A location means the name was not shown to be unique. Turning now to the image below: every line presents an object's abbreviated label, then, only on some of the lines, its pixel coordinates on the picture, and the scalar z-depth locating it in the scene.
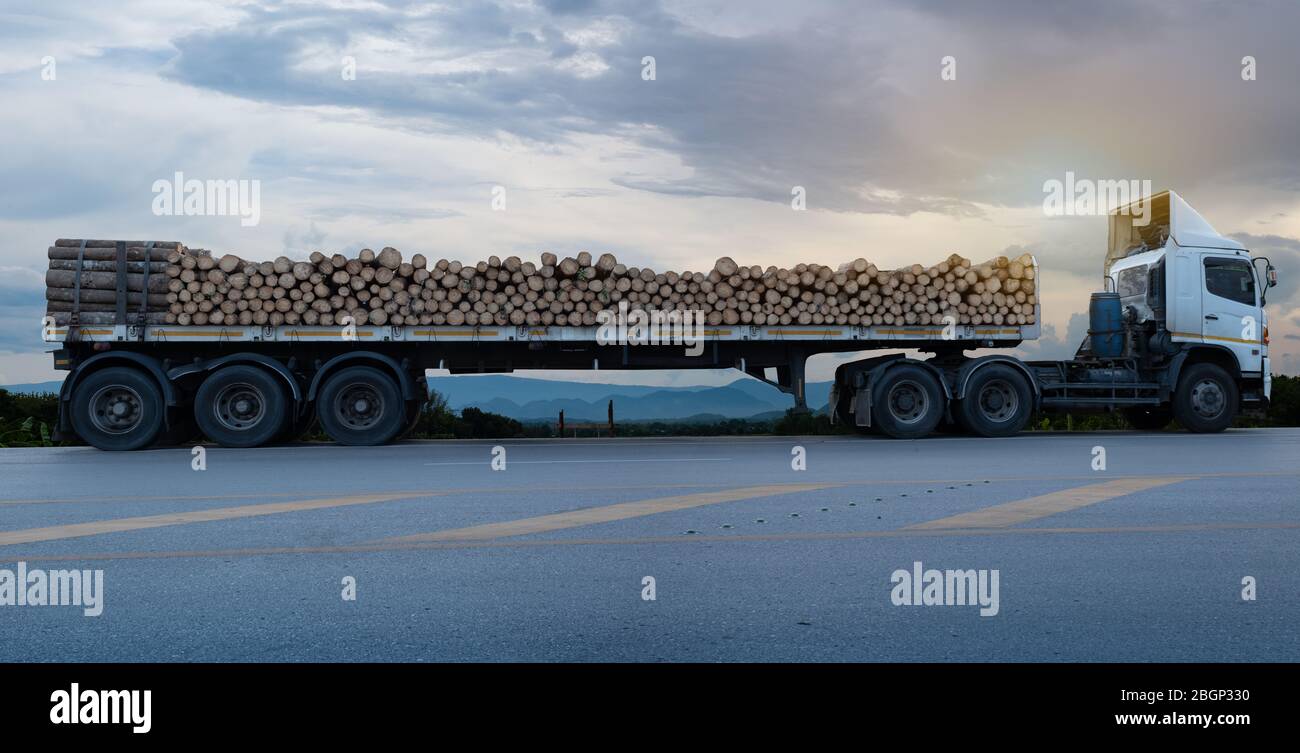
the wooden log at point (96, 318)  17.14
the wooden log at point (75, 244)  17.77
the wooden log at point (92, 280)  17.36
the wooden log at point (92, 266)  17.52
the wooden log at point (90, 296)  17.27
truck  16.91
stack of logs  17.48
